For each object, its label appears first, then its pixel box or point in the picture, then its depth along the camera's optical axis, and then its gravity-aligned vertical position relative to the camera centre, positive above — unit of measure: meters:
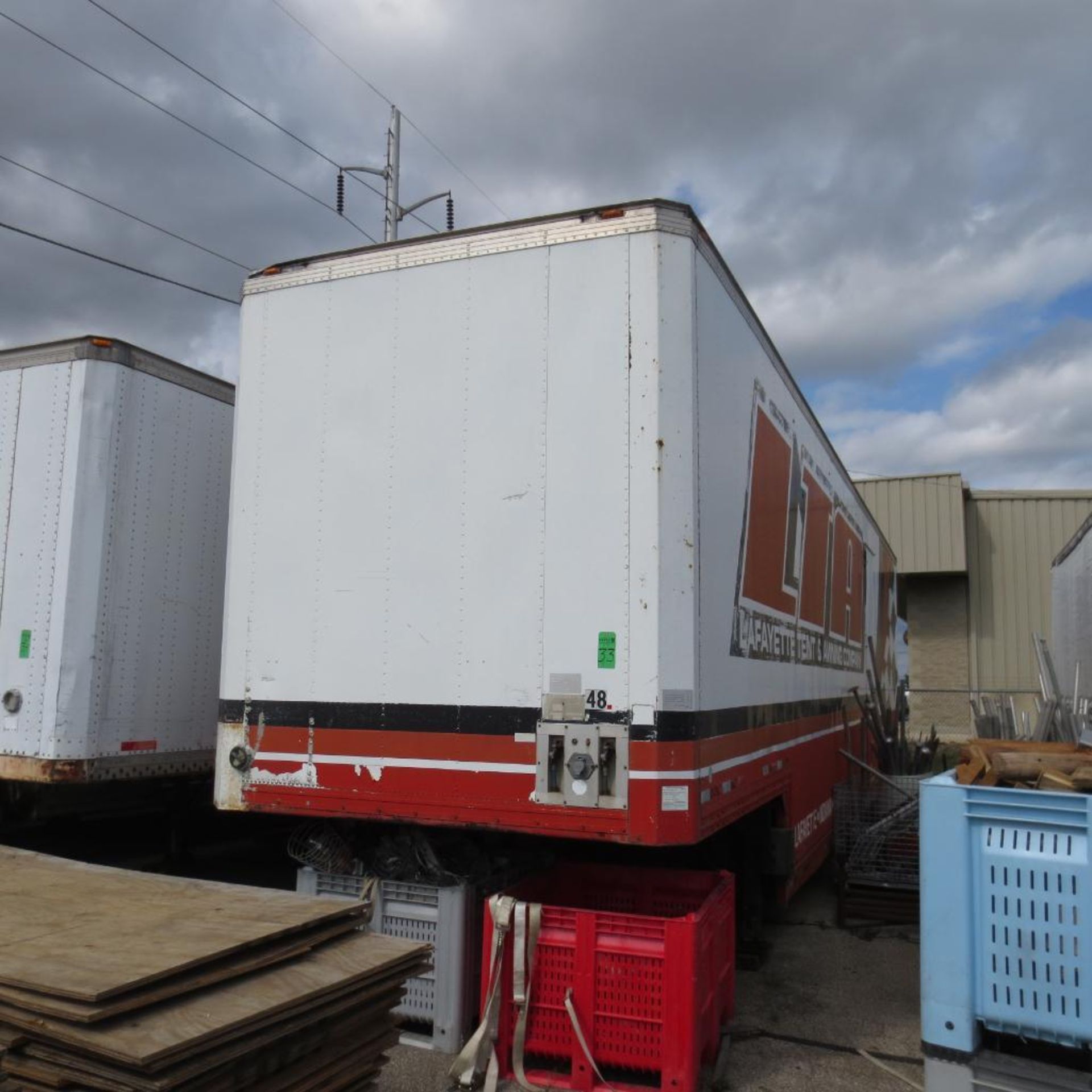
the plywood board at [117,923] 2.78 -0.86
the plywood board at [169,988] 2.61 -0.90
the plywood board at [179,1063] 2.60 -1.06
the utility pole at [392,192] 17.59 +8.33
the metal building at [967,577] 21.42 +2.41
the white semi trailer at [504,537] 4.42 +0.65
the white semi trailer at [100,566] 6.04 +0.60
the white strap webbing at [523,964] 4.40 -1.27
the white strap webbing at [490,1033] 4.32 -1.56
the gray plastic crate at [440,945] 4.65 -1.27
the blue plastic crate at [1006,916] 2.96 -0.69
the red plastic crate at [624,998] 4.23 -1.38
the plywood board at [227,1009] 2.57 -0.96
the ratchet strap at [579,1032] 4.27 -1.51
